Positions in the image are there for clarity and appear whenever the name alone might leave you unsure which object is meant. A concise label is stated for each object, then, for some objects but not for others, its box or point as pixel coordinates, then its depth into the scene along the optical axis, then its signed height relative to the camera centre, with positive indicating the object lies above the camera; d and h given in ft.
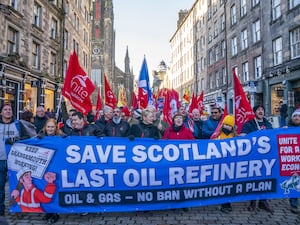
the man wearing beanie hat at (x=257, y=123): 20.00 -0.03
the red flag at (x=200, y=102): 50.98 +3.84
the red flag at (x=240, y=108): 20.93 +1.09
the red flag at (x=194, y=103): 44.91 +3.09
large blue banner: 16.53 -2.94
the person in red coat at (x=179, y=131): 19.61 -0.55
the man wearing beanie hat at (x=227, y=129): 19.64 -0.43
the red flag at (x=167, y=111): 36.70 +1.58
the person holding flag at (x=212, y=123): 23.26 -0.02
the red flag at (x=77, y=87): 25.85 +3.29
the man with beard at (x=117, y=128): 22.90 -0.38
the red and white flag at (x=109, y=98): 36.69 +3.25
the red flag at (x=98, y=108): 42.00 +2.45
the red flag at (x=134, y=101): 44.19 +3.39
